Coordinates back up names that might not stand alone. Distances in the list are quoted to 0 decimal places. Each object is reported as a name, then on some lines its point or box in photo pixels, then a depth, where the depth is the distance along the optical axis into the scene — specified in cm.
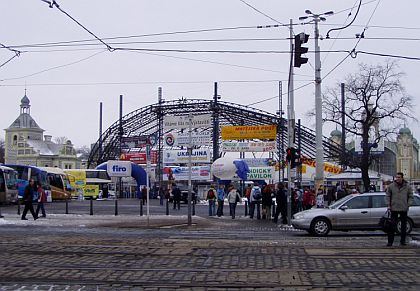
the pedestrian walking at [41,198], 2839
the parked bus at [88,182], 6625
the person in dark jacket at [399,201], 1487
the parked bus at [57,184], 5606
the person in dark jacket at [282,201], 2669
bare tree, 4457
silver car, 2019
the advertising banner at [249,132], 5369
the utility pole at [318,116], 2848
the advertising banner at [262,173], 6438
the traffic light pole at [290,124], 2565
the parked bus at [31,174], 5061
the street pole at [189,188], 2433
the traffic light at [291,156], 2614
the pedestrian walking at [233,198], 2988
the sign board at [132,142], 6856
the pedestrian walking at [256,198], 2913
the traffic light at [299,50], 2305
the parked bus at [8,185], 4397
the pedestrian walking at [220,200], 3150
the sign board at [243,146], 6211
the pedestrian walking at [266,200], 2833
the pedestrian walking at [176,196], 4163
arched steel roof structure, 6212
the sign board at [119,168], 4785
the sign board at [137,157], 7362
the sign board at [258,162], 6962
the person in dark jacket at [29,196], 2664
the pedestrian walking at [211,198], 3156
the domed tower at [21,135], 13075
